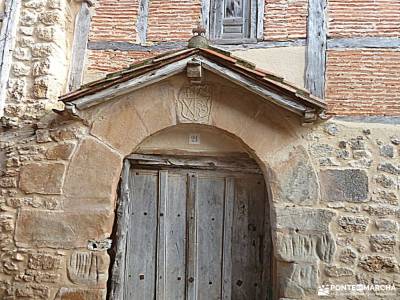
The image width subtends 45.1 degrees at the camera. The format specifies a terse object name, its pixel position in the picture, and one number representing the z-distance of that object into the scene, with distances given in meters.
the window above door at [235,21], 4.50
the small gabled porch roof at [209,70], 3.85
